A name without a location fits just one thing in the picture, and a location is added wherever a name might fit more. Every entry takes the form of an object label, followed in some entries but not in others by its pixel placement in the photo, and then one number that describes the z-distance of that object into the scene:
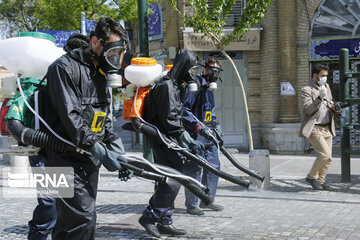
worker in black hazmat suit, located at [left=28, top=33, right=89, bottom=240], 8.19
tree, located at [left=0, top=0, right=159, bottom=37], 26.69
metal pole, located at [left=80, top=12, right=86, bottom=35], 20.96
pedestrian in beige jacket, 14.67
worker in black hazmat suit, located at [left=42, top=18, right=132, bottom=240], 5.99
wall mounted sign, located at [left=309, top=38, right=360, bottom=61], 26.49
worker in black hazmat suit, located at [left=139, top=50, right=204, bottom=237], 9.38
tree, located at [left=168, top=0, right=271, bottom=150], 17.80
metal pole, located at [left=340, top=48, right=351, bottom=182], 15.32
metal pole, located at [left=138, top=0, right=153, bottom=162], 15.37
